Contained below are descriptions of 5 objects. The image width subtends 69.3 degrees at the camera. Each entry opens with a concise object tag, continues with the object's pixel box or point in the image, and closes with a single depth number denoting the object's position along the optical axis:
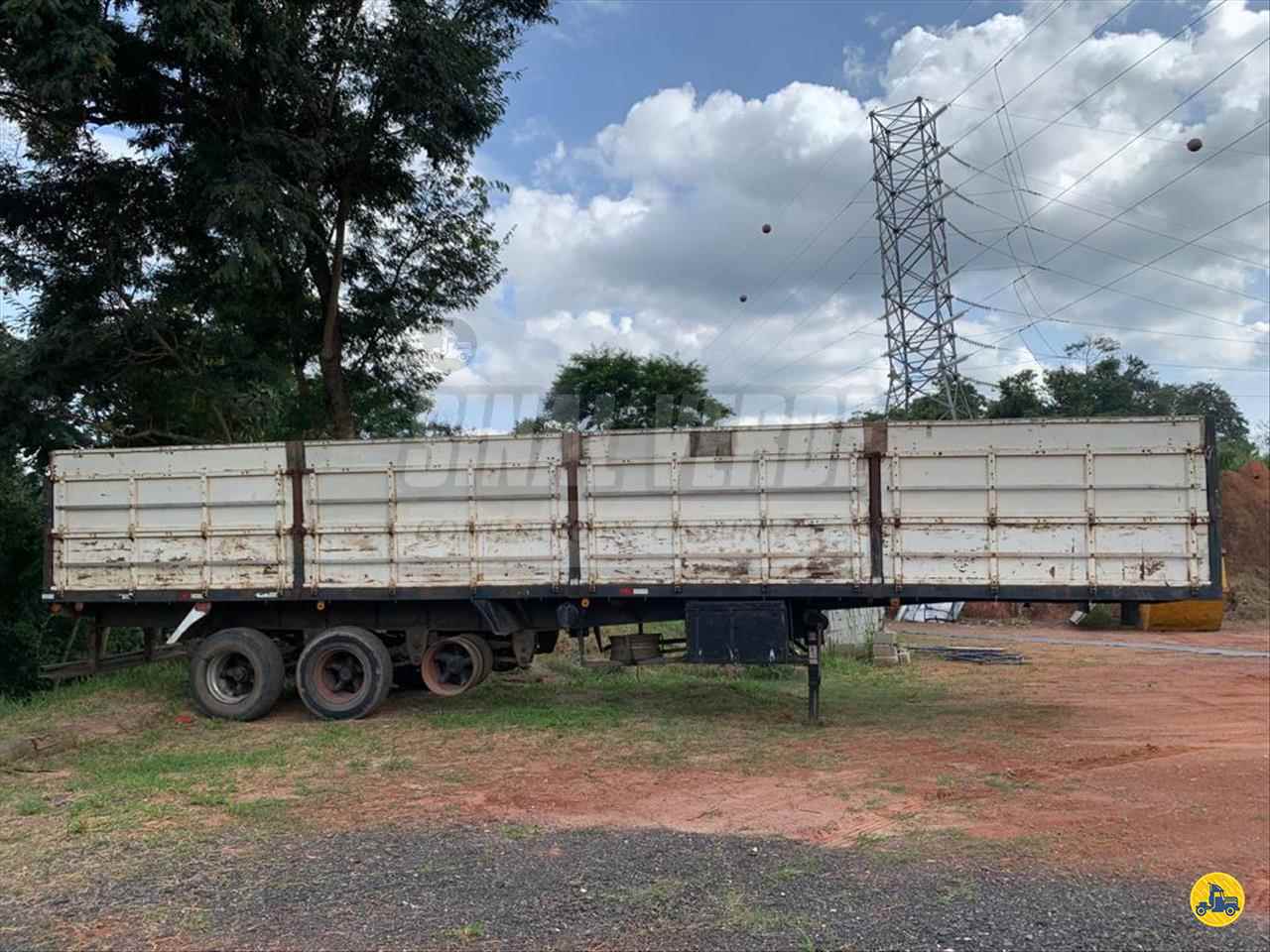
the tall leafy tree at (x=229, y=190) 10.97
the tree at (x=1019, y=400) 30.64
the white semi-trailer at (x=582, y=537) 7.77
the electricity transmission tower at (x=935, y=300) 26.17
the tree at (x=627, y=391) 29.30
